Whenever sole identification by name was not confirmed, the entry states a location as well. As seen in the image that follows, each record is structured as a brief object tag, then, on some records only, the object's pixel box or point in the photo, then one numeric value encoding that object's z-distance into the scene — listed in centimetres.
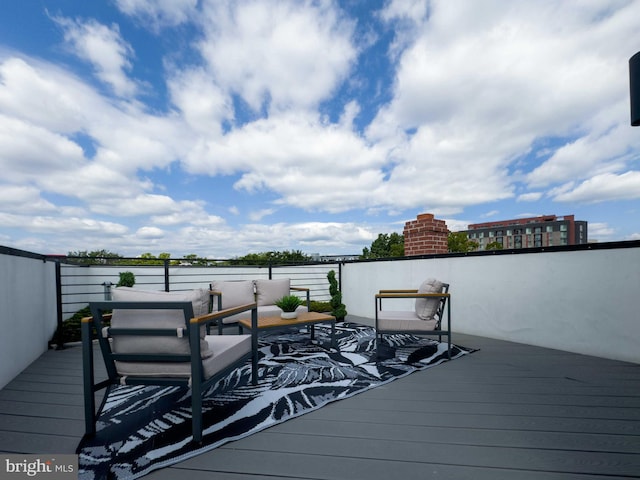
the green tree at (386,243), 3116
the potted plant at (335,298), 527
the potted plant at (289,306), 354
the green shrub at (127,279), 509
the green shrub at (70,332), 385
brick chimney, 559
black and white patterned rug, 158
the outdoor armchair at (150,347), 171
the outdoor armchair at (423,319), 325
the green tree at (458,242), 2698
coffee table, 326
